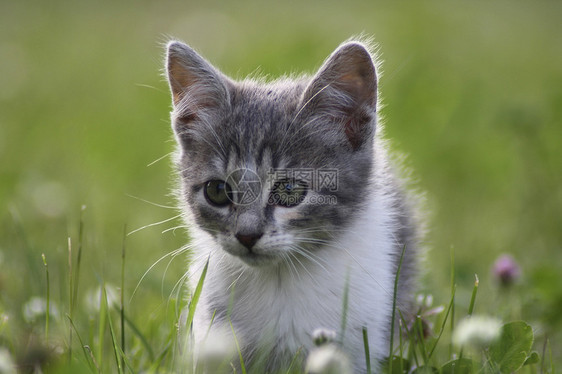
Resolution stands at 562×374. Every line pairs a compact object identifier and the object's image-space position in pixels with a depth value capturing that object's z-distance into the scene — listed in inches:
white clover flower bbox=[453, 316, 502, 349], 142.7
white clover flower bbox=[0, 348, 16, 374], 130.8
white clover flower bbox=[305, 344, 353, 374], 131.5
